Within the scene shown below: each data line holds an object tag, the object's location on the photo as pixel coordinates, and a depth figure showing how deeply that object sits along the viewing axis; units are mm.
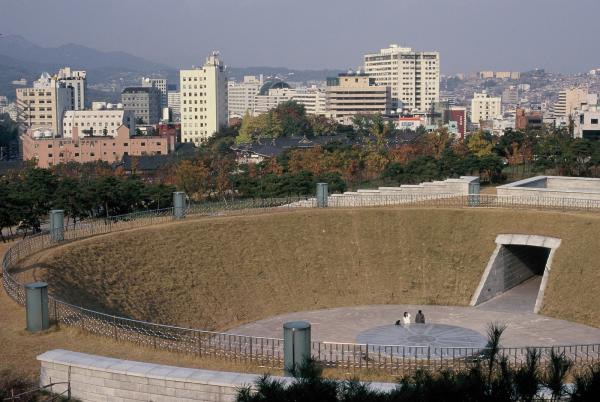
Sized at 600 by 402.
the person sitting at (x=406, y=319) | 24203
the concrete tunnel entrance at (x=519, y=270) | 28734
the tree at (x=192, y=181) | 52500
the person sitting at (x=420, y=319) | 24719
